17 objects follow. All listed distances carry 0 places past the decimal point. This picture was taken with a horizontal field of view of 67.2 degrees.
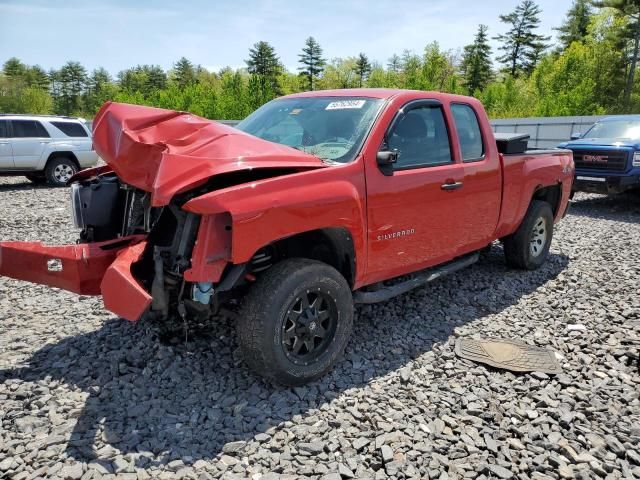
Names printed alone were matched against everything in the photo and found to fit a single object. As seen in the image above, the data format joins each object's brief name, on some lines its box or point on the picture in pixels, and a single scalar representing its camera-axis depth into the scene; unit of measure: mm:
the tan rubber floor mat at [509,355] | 3615
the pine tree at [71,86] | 74688
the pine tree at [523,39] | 58125
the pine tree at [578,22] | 53969
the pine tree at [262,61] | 64625
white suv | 12453
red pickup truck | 2816
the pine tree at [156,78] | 74125
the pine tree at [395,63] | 76188
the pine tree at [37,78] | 78688
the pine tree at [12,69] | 79875
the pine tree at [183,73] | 75244
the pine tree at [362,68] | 68812
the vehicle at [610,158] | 9695
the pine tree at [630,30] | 38594
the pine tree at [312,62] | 66438
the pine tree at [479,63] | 55031
